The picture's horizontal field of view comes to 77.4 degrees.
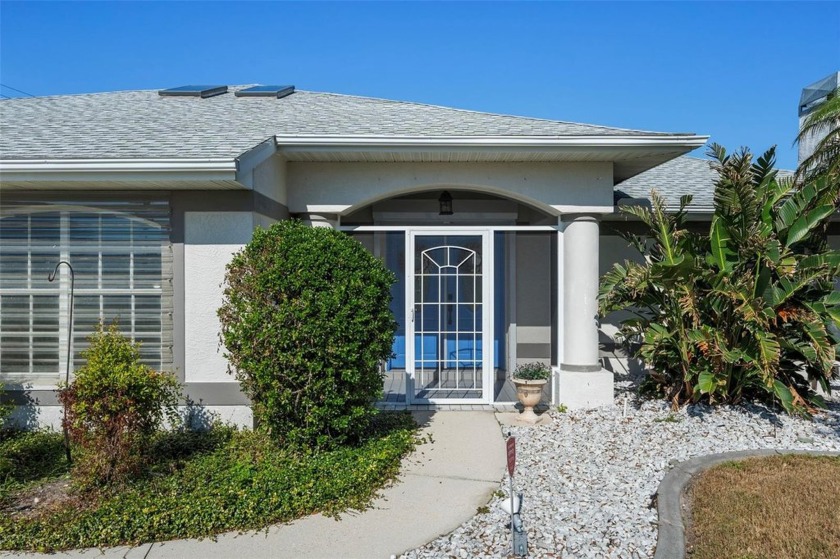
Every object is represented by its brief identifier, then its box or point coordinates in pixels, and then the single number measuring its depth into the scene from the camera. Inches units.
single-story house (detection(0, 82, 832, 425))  251.9
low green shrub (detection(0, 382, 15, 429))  209.2
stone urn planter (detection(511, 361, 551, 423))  273.1
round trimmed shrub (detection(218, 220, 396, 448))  208.5
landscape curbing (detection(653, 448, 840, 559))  153.0
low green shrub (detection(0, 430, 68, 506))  201.9
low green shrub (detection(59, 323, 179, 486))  188.2
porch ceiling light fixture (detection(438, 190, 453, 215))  353.4
